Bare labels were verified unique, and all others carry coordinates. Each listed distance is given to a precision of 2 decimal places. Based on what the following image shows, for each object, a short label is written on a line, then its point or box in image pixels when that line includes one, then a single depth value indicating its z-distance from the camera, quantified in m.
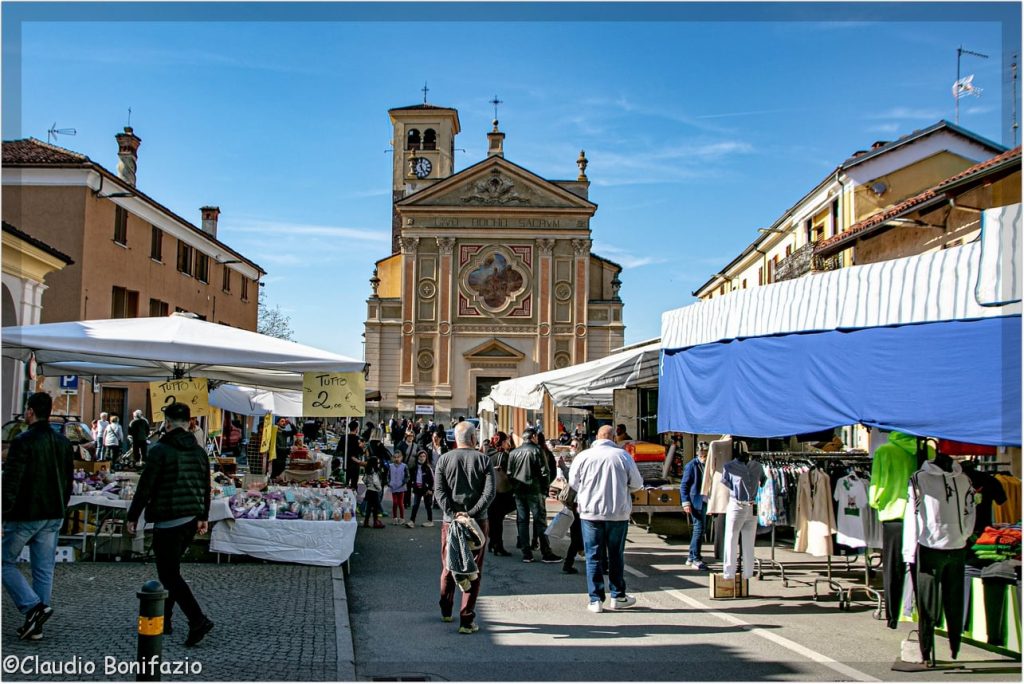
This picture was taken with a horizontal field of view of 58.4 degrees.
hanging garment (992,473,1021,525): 8.50
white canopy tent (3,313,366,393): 10.04
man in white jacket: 8.57
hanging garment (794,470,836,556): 9.27
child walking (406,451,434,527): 15.72
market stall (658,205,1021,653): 6.15
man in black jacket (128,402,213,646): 6.63
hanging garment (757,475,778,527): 9.52
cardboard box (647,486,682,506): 14.24
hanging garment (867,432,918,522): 7.51
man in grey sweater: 8.03
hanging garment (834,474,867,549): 8.98
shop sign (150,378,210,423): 12.09
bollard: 4.77
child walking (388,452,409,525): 15.64
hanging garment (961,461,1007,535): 7.78
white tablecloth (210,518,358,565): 10.27
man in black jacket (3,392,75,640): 6.41
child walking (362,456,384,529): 15.27
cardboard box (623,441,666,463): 16.39
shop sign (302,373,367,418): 10.95
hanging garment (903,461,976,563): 6.75
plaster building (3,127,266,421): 26.12
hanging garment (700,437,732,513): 10.06
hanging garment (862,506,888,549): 8.98
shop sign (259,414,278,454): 17.16
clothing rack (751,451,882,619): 9.12
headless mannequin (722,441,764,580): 9.29
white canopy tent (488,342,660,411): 15.14
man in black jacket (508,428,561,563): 12.12
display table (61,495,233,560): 10.09
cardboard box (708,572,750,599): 9.41
